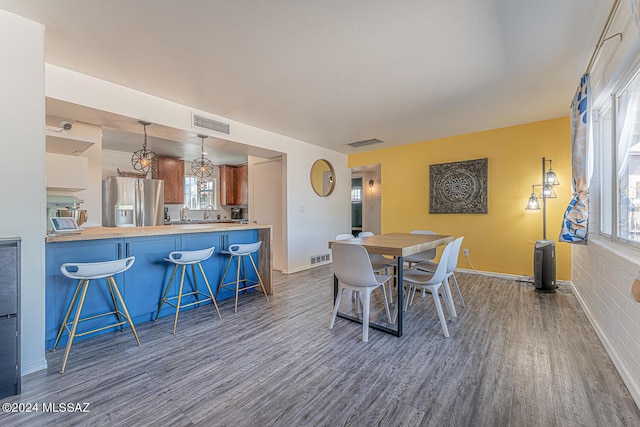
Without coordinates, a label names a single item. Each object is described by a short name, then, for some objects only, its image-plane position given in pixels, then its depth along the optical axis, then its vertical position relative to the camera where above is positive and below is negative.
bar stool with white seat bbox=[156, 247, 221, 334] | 2.61 -0.45
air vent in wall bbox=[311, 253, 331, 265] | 5.37 -0.92
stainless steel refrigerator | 4.52 +0.19
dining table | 2.31 -0.31
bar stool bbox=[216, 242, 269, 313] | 3.10 -0.61
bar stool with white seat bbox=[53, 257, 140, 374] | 1.96 -0.45
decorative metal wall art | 4.54 +0.42
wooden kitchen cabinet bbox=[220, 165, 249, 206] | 6.98 +0.69
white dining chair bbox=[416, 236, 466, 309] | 2.67 -0.53
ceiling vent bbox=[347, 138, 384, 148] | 5.09 +1.31
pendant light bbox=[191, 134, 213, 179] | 3.68 +0.70
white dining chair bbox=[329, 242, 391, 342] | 2.24 -0.50
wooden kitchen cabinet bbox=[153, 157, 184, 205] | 5.91 +0.77
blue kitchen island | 2.17 -0.44
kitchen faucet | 7.13 -0.01
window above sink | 6.89 +0.48
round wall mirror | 5.68 +0.73
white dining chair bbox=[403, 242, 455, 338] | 2.37 -0.61
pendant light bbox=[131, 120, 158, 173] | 3.54 +0.68
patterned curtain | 2.56 +0.37
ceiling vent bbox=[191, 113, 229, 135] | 3.45 +1.16
